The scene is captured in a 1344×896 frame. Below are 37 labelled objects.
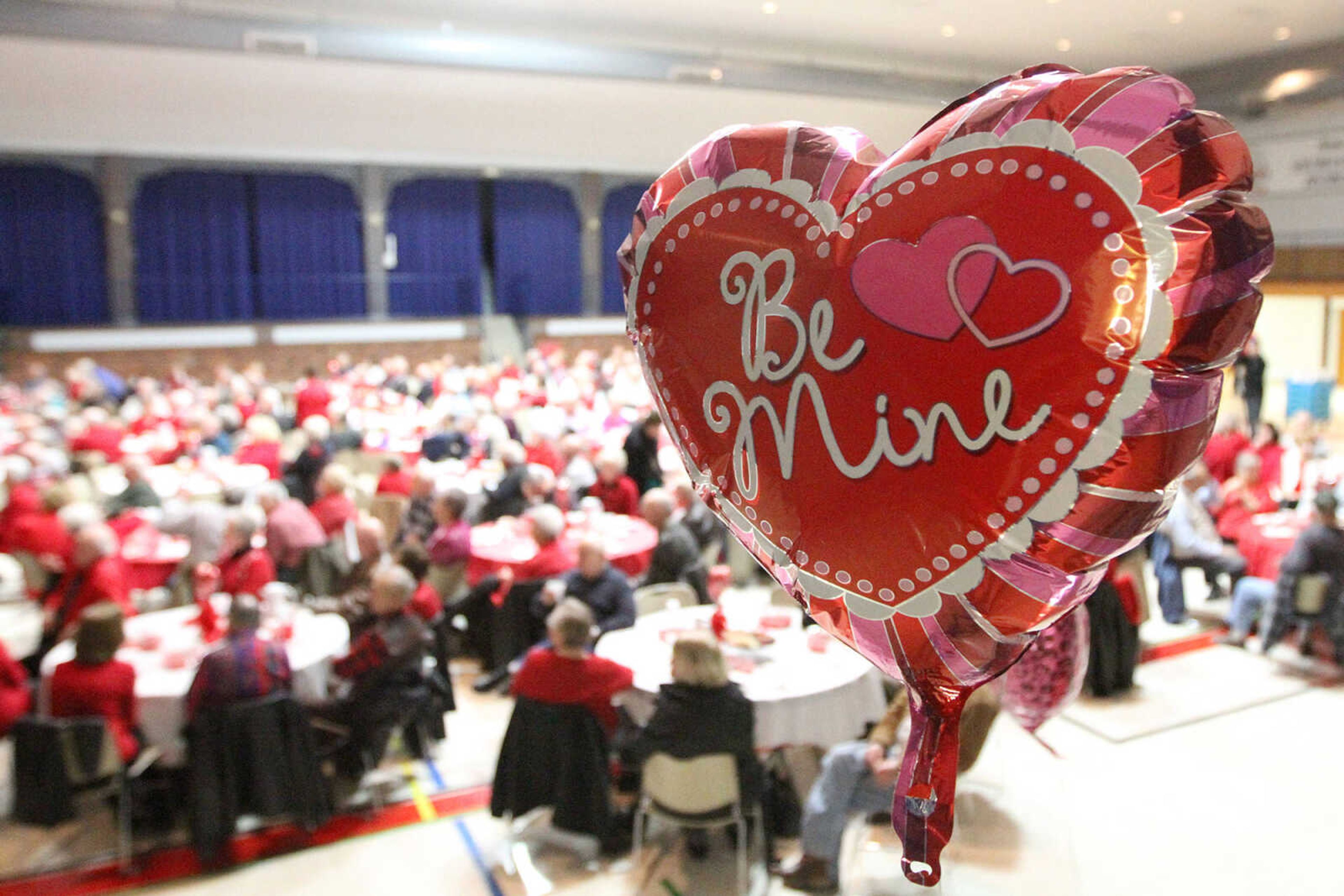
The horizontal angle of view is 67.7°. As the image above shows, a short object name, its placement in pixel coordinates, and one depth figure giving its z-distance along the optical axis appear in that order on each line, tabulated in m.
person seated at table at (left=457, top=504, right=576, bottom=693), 5.35
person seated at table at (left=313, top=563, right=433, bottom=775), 4.26
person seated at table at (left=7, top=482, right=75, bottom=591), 5.52
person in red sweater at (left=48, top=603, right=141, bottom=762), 3.77
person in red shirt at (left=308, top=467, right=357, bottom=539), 6.21
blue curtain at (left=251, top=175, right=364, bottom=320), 16.78
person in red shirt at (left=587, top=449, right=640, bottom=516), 6.90
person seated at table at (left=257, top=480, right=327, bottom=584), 5.88
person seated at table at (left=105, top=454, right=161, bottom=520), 6.52
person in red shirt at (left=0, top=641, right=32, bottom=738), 3.90
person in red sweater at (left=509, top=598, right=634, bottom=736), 3.85
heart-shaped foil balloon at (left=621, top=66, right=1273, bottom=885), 1.13
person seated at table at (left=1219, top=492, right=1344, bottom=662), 5.33
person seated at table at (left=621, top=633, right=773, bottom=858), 3.52
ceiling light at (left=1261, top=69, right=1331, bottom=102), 12.58
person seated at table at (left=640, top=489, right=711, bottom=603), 5.49
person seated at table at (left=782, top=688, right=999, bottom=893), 3.47
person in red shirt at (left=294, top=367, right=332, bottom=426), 10.09
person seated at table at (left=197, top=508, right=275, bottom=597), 4.91
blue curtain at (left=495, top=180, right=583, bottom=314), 18.69
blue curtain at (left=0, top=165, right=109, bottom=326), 14.91
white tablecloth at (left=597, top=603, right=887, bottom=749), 3.87
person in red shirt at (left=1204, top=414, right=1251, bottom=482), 7.43
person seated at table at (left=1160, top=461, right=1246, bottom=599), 6.28
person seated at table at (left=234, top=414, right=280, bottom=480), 7.84
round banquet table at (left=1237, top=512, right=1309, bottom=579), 6.04
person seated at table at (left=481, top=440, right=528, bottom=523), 6.73
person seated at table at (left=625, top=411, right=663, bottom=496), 7.75
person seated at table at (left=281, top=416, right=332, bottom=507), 7.76
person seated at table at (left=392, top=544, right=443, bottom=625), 4.70
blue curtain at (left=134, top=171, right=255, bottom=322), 15.88
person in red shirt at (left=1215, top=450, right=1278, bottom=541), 6.67
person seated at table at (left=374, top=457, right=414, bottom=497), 7.00
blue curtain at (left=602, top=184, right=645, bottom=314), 19.34
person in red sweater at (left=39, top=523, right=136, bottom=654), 4.71
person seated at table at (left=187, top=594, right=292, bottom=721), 3.82
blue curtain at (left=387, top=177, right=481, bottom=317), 17.83
